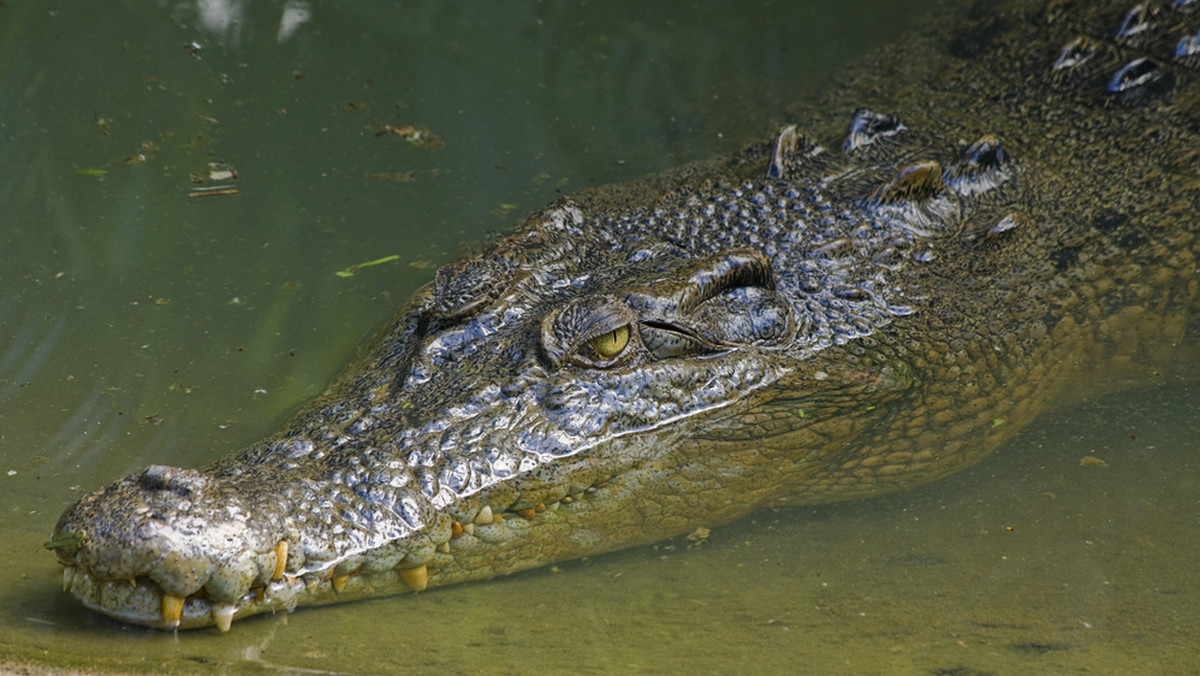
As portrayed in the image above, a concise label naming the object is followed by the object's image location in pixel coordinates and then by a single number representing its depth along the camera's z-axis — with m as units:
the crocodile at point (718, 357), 5.58
